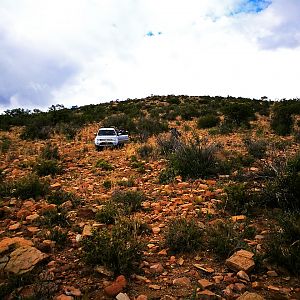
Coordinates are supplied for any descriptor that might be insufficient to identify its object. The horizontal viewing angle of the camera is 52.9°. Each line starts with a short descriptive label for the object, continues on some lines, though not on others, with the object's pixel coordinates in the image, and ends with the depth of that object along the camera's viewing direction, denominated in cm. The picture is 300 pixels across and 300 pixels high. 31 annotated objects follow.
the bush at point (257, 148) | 968
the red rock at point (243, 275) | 364
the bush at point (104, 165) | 957
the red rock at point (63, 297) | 328
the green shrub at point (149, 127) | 1651
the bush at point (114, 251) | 379
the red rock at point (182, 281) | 359
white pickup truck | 1347
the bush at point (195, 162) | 805
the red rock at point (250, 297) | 314
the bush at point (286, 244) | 373
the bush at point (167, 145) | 1052
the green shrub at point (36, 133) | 1641
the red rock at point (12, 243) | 423
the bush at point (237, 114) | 1857
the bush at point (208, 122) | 1797
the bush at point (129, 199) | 592
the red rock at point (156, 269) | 390
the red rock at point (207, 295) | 327
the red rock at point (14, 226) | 510
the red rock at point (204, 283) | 350
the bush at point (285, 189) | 531
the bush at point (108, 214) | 534
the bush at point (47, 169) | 895
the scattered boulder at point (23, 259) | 373
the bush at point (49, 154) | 1111
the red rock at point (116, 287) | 338
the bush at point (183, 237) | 436
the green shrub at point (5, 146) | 1238
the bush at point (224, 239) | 415
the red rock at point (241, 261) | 374
